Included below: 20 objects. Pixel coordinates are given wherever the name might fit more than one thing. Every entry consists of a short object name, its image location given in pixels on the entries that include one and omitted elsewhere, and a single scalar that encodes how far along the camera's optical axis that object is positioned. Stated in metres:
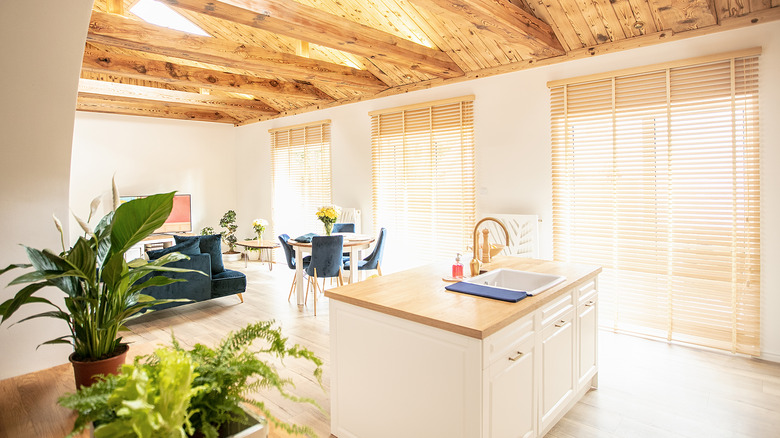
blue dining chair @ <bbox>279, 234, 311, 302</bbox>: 5.45
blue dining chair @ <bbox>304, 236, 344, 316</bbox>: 4.86
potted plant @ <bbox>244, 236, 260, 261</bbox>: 8.61
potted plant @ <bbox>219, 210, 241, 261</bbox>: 8.38
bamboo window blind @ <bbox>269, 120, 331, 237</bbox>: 7.12
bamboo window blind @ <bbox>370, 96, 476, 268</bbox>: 5.30
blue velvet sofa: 4.56
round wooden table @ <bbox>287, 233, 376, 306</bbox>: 5.11
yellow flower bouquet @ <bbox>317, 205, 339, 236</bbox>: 5.38
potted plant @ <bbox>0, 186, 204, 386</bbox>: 1.22
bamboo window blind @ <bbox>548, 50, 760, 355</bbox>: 3.56
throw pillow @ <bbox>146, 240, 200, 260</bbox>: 4.39
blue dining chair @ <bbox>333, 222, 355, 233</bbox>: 6.30
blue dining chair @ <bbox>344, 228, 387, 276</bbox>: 5.46
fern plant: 0.75
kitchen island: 1.87
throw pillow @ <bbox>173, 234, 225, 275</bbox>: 4.99
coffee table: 6.99
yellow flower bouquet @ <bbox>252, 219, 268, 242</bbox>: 7.25
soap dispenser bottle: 2.68
